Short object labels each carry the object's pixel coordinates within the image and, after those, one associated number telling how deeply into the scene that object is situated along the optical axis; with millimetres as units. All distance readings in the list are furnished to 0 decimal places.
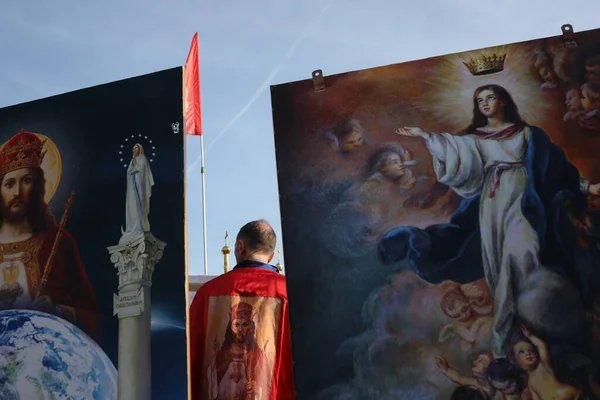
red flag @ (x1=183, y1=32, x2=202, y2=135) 7602
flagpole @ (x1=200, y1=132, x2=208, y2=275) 11195
